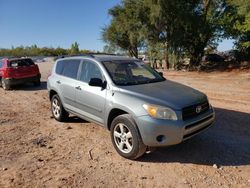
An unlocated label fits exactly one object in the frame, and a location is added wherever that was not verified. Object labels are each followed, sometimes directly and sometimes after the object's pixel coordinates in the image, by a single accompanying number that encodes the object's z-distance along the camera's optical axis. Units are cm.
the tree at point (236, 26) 1393
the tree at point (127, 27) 1646
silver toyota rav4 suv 299
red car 965
